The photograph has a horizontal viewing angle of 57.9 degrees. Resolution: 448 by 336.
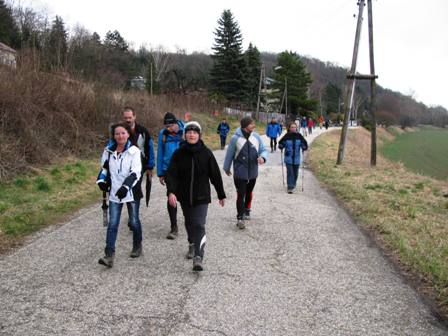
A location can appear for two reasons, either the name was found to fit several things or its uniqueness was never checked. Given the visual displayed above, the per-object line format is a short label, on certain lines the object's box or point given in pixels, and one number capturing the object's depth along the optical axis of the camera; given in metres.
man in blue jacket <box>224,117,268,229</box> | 7.19
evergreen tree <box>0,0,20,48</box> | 36.58
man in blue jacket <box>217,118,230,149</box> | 21.44
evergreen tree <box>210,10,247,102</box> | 56.19
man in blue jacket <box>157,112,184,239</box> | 6.45
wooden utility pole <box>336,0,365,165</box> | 16.12
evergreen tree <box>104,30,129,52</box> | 76.48
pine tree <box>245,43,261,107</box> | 63.12
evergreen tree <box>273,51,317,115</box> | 71.44
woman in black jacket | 5.12
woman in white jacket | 5.09
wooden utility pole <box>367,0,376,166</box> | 16.72
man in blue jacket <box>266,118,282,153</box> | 20.11
